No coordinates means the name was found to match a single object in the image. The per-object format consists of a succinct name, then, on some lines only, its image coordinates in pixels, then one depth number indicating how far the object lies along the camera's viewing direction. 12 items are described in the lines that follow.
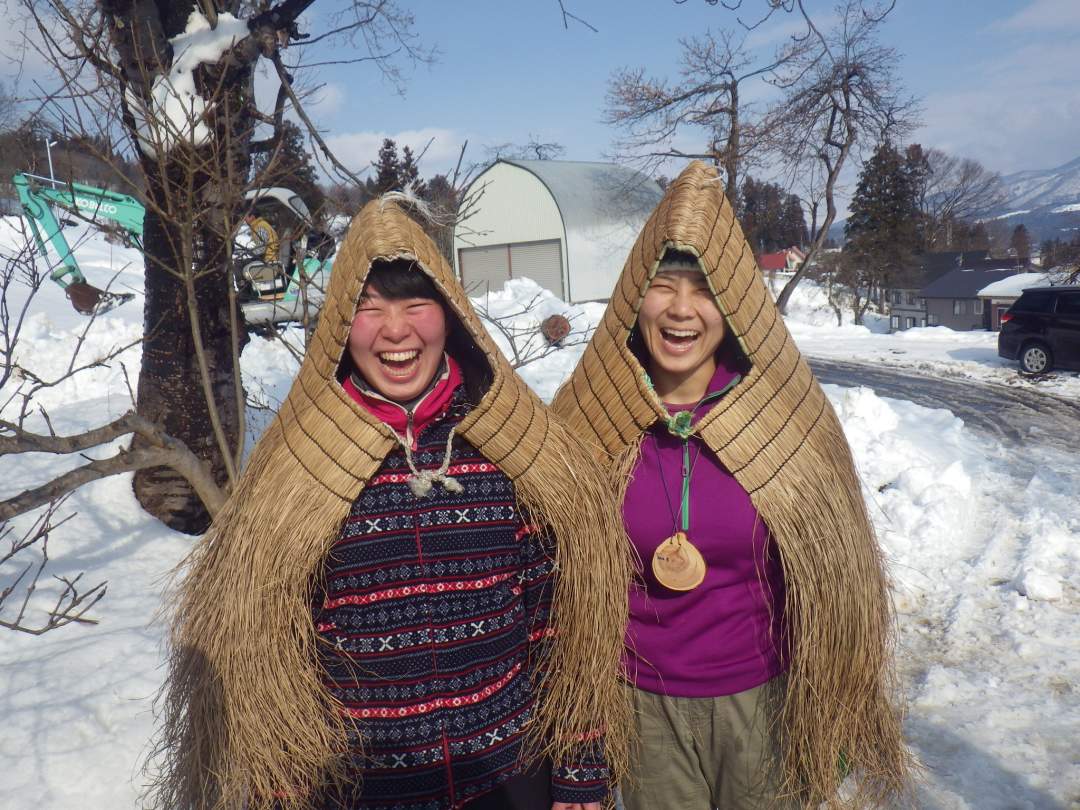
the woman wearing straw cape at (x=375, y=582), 1.59
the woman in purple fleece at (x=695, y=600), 1.88
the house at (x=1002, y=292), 24.67
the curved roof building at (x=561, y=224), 21.81
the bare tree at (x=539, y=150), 18.01
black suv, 11.49
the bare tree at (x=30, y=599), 3.38
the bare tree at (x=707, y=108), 14.55
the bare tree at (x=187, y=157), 2.63
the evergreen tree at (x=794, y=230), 43.72
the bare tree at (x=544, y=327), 9.08
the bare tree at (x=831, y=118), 14.74
